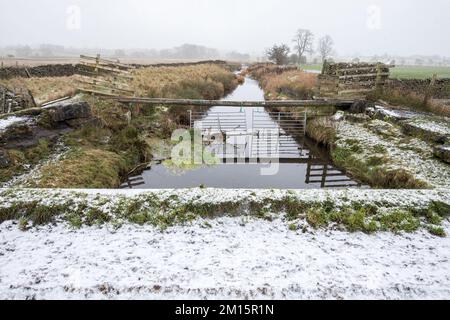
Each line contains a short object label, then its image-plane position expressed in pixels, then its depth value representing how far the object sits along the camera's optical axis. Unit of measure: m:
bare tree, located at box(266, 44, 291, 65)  64.40
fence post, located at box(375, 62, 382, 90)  18.26
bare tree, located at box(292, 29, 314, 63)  93.76
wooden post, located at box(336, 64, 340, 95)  17.99
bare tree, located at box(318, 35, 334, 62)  117.19
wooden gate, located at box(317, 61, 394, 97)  18.09
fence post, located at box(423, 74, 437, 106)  16.17
